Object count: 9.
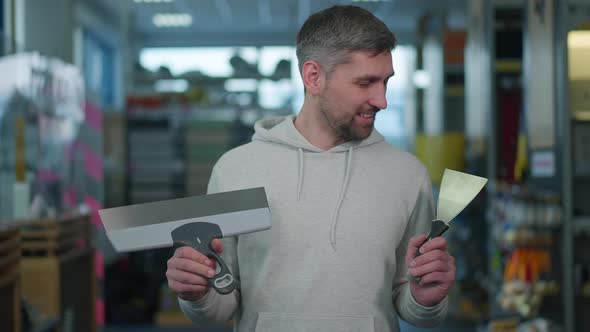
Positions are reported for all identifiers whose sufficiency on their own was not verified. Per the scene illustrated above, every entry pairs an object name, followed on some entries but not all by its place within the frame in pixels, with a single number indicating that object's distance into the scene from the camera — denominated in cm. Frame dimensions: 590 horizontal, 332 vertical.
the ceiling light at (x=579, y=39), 378
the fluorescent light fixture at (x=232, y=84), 842
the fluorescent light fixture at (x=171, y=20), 1496
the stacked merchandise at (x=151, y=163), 750
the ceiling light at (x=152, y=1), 1370
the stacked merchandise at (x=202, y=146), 747
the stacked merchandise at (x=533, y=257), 388
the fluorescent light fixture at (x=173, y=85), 878
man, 183
